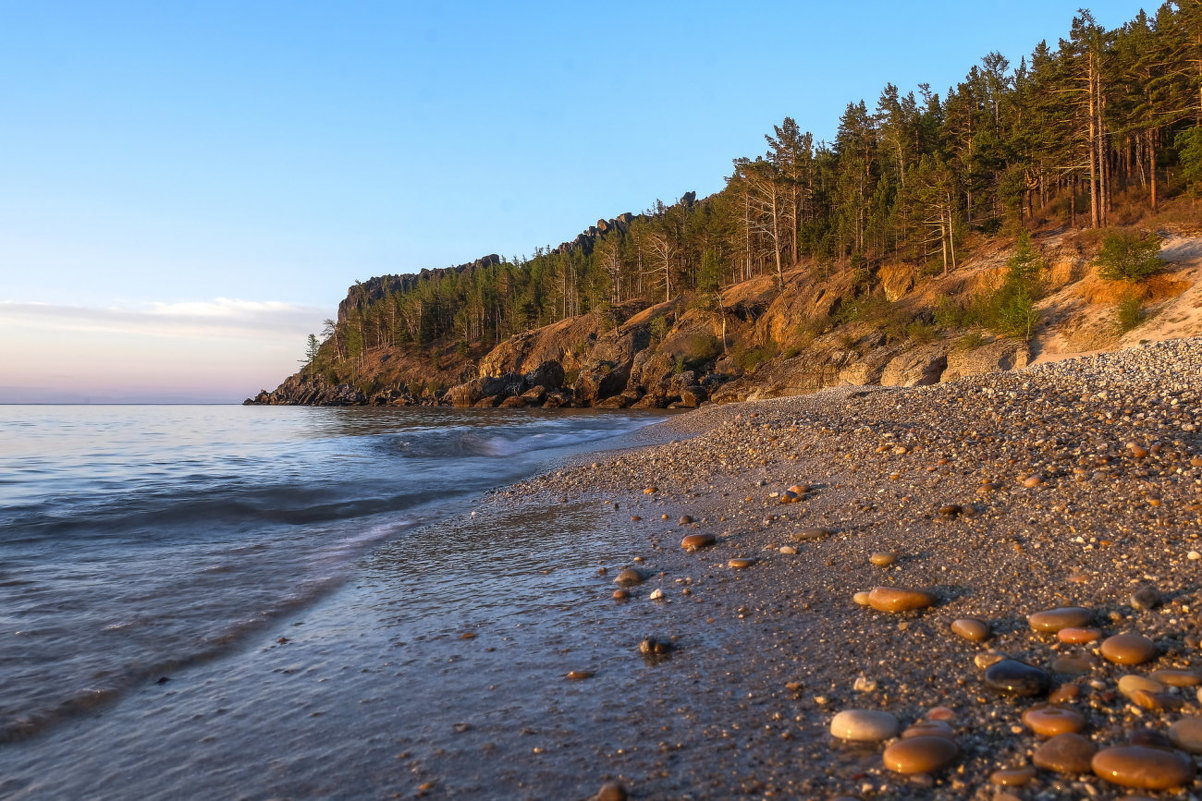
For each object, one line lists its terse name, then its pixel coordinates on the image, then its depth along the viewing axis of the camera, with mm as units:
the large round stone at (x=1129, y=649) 3164
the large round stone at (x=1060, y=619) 3639
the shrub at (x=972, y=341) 32938
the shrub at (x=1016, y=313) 31016
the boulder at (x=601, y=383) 59188
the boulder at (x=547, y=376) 68188
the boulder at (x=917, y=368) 34281
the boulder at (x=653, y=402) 51219
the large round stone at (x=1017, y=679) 3004
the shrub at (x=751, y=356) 52562
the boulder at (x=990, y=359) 30828
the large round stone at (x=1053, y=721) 2629
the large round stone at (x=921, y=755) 2492
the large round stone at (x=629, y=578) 5602
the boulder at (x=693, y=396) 47412
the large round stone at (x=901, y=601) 4266
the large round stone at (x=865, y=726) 2771
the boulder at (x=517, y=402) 62650
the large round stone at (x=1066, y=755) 2367
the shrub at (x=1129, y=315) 27312
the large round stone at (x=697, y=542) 6591
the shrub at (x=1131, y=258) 28922
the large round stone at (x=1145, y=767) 2197
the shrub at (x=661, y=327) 64250
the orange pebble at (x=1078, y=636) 3449
